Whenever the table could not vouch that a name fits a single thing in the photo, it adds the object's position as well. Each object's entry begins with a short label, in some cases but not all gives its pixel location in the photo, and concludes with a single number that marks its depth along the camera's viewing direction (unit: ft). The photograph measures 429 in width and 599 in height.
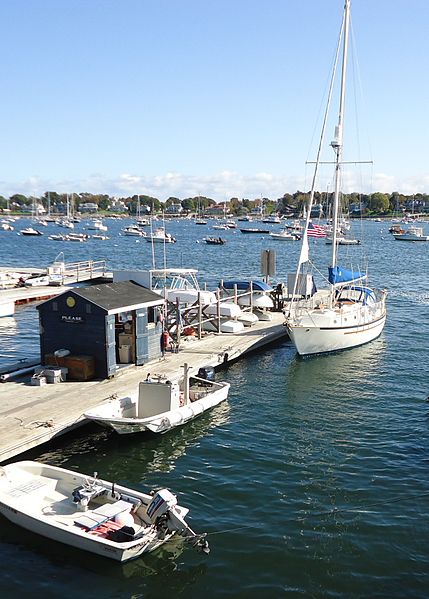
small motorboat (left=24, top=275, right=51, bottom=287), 173.68
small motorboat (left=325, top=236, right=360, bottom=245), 398.15
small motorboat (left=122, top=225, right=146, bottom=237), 553.56
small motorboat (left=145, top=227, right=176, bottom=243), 469.65
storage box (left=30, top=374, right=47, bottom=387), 74.35
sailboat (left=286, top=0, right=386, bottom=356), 105.19
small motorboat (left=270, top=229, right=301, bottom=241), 516.69
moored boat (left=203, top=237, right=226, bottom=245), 458.78
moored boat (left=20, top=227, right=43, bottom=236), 556.10
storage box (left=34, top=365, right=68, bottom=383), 75.51
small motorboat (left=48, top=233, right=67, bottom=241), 488.52
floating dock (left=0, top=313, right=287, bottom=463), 60.13
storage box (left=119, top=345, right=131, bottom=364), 84.02
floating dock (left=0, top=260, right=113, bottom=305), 157.69
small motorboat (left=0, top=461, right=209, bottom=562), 44.98
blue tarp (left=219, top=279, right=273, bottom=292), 129.70
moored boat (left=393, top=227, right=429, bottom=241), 509.02
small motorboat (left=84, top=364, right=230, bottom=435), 65.00
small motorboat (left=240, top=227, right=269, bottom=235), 622.95
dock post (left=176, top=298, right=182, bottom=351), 96.85
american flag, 139.87
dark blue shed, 76.54
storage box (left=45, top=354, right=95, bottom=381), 76.79
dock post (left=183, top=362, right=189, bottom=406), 72.90
